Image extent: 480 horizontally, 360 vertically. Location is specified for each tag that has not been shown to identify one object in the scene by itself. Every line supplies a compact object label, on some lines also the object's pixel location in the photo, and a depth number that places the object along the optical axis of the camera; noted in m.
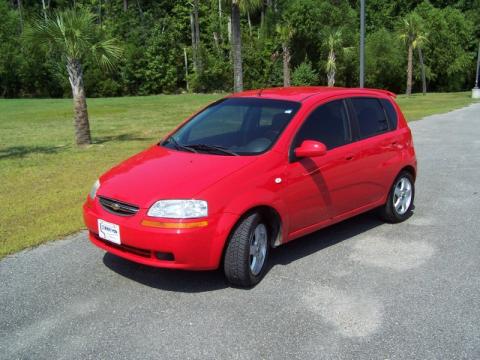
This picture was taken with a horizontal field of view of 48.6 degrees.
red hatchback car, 4.32
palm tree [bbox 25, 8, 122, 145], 13.09
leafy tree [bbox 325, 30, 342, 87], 50.56
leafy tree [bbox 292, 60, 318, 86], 53.28
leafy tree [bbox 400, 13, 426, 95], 50.47
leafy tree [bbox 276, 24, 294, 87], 46.08
